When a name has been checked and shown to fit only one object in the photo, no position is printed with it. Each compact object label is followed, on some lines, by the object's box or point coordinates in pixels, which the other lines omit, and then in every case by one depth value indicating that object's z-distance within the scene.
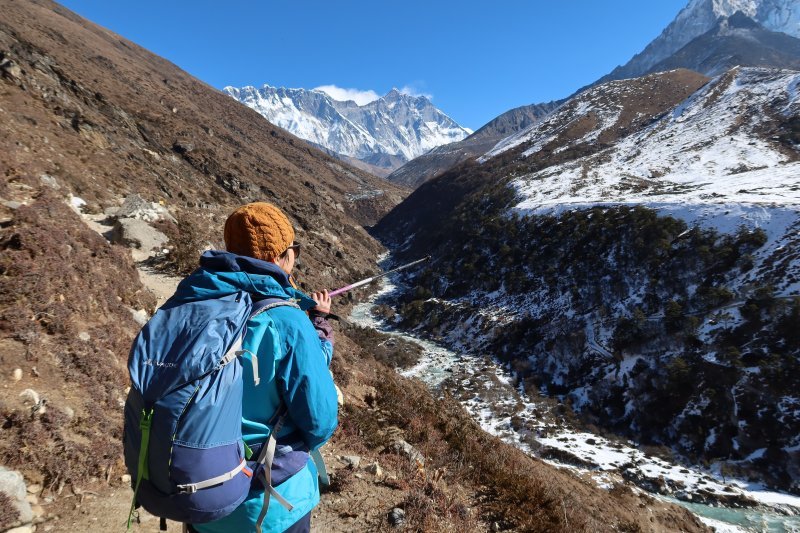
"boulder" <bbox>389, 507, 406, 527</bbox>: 5.24
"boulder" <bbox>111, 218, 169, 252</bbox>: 14.20
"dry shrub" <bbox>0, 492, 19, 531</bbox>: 3.72
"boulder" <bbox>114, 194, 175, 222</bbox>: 15.96
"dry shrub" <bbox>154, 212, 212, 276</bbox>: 13.41
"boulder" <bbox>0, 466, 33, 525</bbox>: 3.90
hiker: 2.12
